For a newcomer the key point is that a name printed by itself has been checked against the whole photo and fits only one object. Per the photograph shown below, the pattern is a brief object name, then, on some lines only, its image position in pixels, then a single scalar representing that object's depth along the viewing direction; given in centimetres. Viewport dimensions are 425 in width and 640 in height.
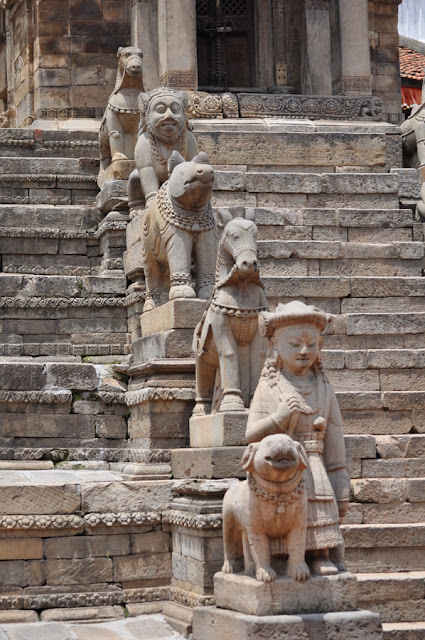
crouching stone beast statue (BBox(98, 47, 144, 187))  2681
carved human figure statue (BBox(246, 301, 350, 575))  1570
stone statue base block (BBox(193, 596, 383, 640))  1491
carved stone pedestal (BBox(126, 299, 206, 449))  1972
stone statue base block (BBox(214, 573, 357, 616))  1517
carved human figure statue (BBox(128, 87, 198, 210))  2361
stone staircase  1784
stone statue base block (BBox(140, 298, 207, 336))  2020
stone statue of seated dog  1508
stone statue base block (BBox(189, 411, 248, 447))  1756
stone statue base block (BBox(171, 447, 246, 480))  1739
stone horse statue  1817
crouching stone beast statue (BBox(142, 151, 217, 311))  2075
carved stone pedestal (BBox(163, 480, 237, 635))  1694
